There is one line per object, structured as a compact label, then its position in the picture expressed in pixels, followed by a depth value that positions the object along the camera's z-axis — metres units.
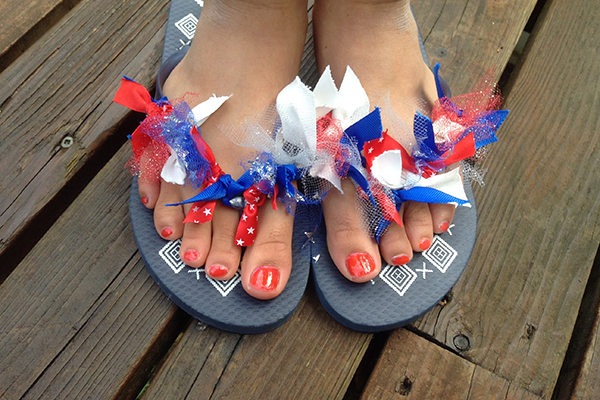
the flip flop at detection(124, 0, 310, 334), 0.28
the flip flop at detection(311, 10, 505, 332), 0.28
